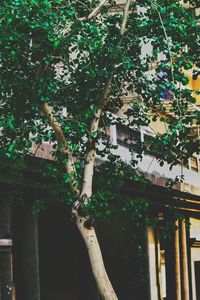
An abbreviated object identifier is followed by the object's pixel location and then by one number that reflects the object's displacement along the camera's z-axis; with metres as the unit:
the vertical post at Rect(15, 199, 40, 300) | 18.31
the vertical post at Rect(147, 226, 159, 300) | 24.88
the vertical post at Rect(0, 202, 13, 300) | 17.33
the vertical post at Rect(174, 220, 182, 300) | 26.86
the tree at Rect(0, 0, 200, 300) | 14.17
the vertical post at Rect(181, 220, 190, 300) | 27.33
